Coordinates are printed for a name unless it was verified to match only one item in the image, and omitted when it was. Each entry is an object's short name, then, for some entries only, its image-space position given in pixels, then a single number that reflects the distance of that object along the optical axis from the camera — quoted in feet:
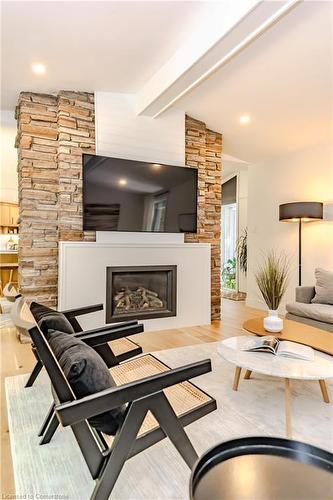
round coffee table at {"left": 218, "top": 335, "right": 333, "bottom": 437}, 5.98
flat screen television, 12.24
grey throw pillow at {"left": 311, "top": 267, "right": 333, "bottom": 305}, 12.43
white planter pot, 8.79
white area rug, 5.03
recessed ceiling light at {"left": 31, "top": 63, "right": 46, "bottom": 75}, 10.51
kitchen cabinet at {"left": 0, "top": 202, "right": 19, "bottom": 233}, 25.00
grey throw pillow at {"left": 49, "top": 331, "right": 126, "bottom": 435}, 4.25
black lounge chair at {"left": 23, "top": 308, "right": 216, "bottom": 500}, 3.98
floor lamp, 14.79
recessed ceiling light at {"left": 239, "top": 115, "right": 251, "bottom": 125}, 13.84
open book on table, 6.79
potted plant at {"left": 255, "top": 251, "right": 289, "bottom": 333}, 8.82
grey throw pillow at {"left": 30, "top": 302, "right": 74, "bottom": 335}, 5.53
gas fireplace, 13.15
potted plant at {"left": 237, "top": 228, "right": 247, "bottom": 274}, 23.39
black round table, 3.29
